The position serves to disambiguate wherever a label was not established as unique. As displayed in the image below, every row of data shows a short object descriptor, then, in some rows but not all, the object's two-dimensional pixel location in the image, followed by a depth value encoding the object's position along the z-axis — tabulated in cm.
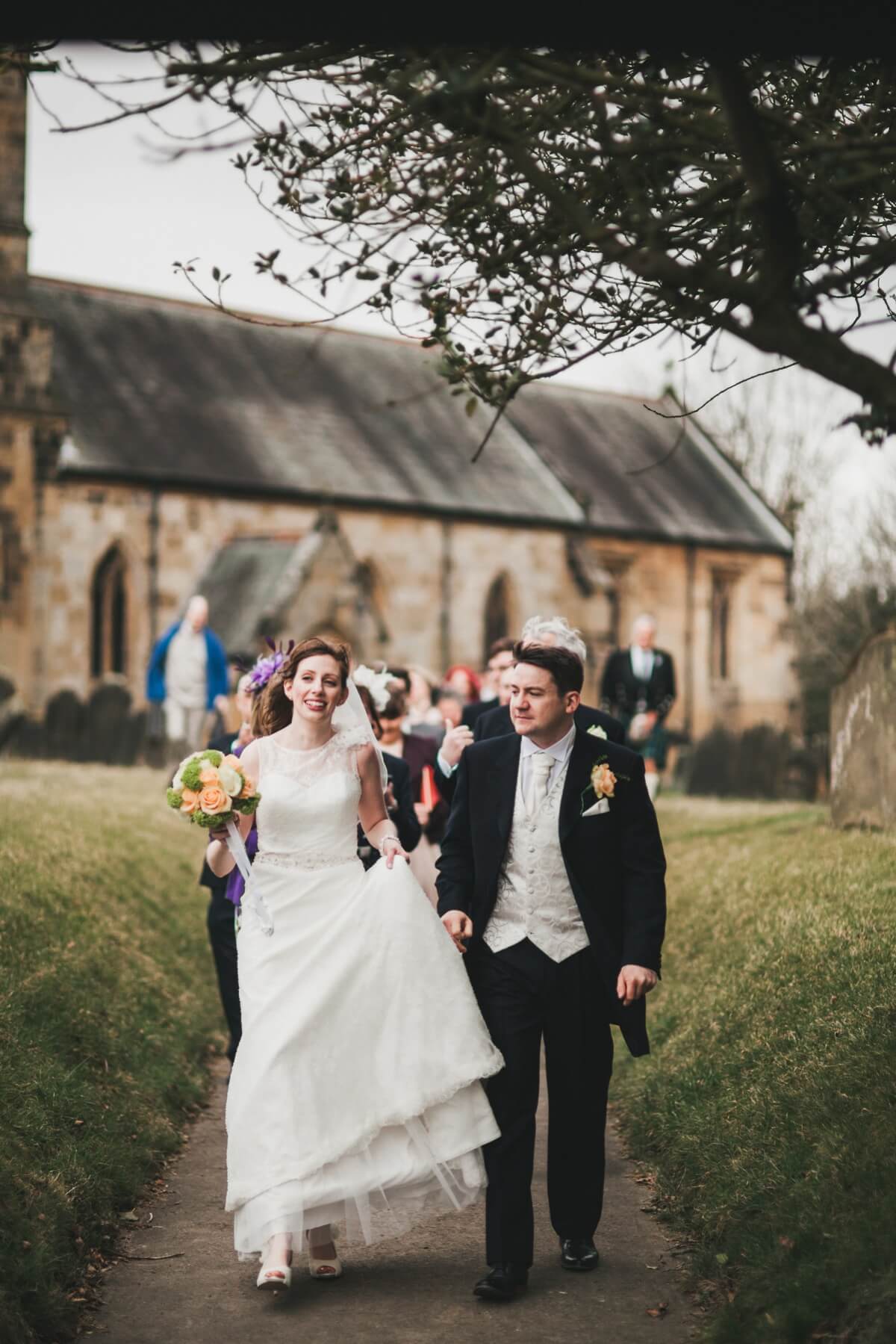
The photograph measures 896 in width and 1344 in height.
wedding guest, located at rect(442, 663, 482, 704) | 1378
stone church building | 3488
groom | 658
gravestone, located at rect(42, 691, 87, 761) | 2739
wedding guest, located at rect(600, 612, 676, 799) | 1861
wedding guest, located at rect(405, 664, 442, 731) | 1349
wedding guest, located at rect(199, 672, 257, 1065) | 941
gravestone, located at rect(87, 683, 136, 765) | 2738
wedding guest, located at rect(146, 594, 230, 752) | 2066
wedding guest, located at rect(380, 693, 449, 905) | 1102
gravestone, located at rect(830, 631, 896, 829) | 1261
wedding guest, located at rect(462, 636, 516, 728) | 1195
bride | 623
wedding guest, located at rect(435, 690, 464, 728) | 1289
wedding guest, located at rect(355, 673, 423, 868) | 877
